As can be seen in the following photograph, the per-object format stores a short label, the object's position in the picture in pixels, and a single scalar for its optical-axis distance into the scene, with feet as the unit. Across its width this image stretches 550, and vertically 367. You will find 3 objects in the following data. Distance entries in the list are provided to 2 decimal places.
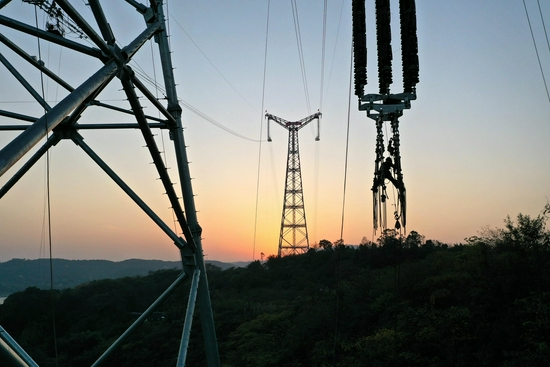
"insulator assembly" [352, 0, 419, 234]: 38.52
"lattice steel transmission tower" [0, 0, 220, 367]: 17.40
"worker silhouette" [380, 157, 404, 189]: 39.34
